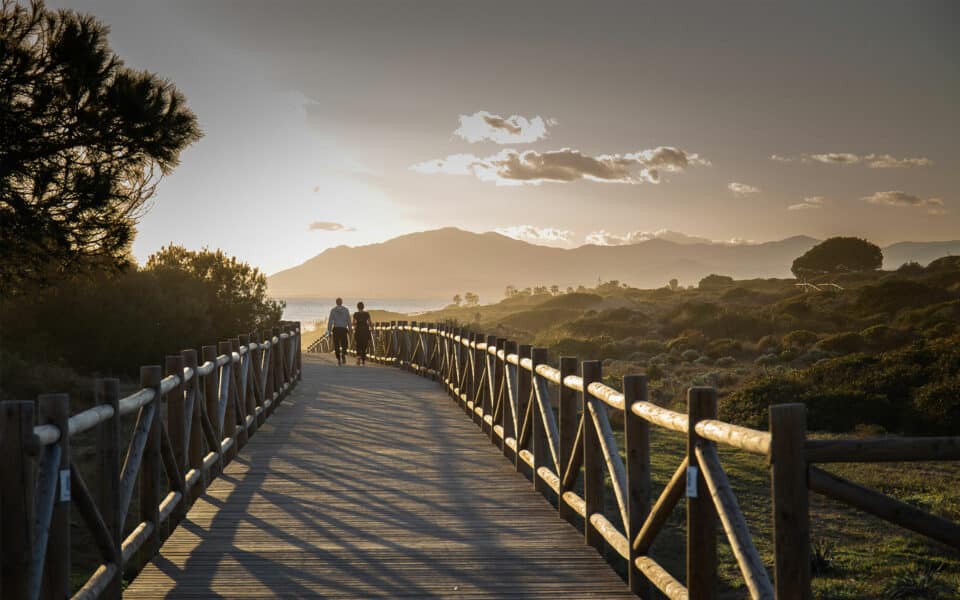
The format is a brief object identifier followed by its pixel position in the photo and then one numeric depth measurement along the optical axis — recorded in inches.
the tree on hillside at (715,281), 3946.9
